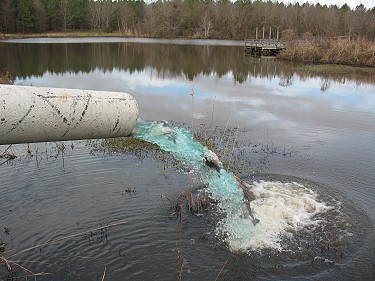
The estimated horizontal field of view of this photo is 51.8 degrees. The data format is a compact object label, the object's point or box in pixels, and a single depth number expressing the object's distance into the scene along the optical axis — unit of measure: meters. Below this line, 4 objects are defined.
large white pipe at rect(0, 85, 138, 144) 3.05
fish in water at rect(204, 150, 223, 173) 6.16
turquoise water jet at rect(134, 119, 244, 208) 4.68
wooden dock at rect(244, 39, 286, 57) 41.72
